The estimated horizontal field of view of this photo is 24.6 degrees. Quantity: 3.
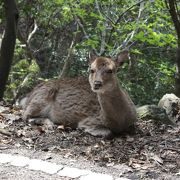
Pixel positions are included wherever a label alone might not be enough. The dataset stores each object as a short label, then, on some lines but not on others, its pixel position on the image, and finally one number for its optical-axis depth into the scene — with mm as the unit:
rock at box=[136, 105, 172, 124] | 7152
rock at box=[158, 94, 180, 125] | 7520
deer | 6273
